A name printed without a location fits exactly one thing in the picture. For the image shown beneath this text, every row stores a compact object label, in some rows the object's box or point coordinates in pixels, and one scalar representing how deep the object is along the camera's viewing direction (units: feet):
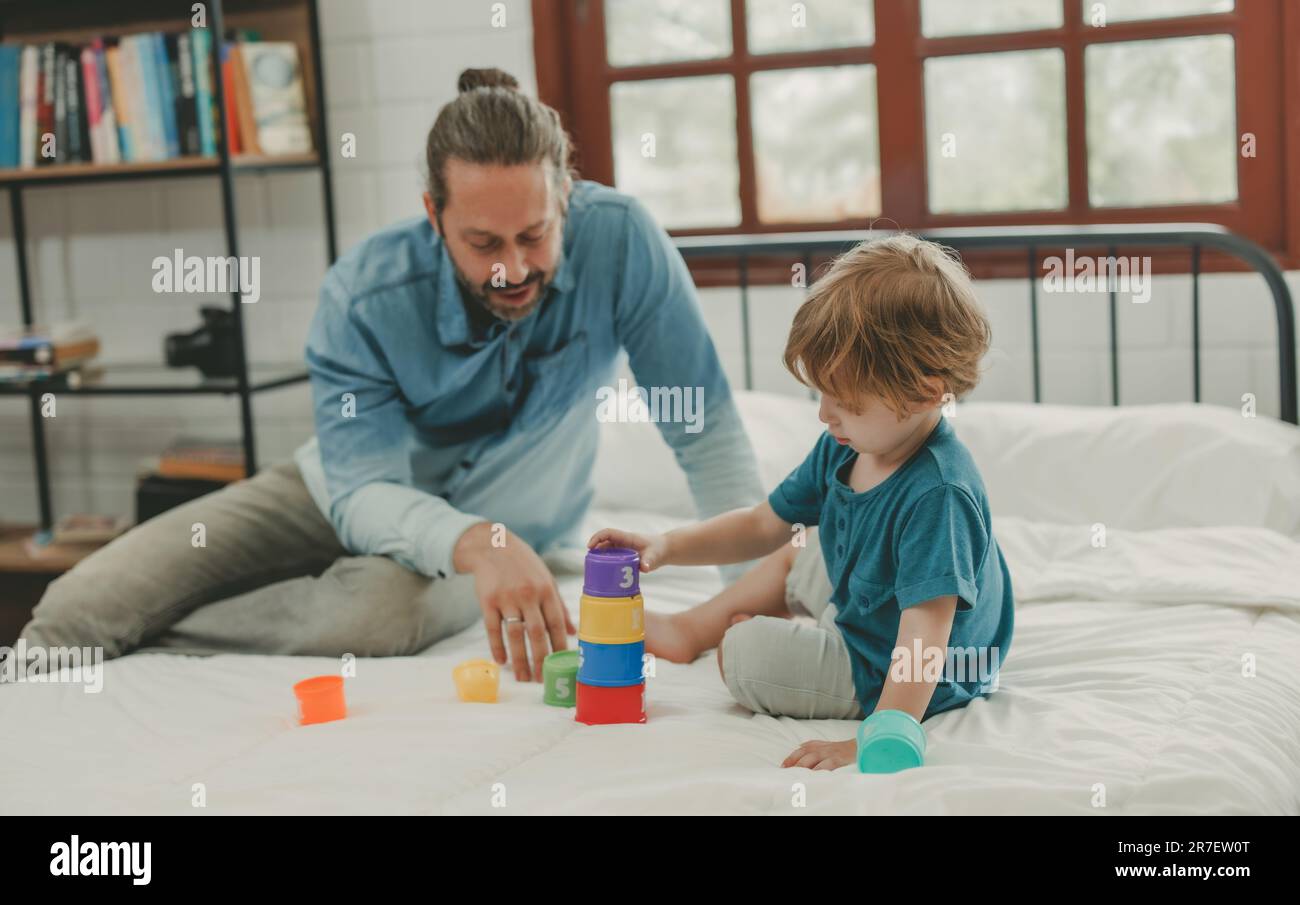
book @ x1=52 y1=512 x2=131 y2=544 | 9.39
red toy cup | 4.52
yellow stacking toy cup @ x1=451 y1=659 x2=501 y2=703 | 4.81
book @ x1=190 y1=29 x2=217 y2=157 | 8.63
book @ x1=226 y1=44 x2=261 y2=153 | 8.83
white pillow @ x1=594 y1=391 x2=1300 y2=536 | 6.40
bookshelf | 8.57
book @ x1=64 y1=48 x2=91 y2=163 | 8.98
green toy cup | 4.76
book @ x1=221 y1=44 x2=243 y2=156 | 8.74
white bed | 3.70
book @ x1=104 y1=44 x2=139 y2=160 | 8.84
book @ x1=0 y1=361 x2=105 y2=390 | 9.00
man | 5.49
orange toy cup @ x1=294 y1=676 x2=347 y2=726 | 4.63
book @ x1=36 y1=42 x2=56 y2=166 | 8.99
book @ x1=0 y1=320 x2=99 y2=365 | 9.12
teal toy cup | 3.79
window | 8.02
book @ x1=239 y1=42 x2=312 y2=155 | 8.92
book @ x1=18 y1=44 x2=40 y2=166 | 9.04
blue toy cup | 4.50
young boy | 4.17
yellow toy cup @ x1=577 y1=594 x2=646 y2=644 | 4.50
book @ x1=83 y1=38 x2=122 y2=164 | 8.89
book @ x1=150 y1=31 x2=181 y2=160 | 8.72
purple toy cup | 4.51
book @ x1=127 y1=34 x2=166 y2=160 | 8.73
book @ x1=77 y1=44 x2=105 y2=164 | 8.90
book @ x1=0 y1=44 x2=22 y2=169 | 9.13
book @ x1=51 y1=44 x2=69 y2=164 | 8.98
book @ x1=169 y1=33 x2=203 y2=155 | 8.68
